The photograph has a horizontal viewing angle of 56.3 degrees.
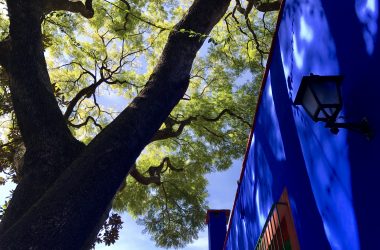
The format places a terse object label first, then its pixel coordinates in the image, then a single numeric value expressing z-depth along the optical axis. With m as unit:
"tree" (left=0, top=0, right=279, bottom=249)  3.40
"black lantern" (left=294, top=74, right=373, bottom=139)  2.07
